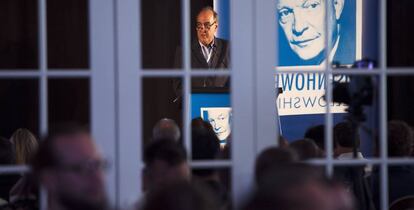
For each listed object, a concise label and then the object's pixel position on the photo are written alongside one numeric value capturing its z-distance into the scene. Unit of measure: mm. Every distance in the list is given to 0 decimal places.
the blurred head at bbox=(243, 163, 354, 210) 3651
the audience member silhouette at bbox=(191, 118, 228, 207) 6873
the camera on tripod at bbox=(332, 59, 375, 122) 7510
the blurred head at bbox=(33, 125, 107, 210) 4475
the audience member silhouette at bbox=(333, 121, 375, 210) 7874
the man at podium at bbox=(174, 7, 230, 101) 11901
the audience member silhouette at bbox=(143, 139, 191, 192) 6132
